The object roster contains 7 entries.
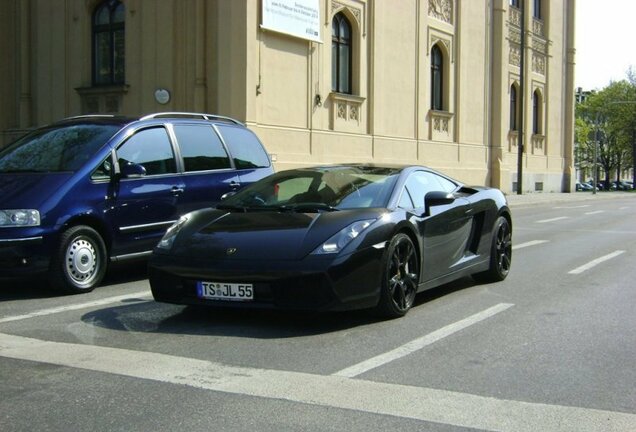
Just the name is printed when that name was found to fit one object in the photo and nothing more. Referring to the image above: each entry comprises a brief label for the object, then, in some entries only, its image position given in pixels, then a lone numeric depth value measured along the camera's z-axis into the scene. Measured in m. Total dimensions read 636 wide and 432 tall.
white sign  20.48
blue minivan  7.12
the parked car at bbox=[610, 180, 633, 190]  75.62
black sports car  5.61
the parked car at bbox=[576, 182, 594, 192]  71.35
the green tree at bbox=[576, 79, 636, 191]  67.94
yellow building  20.19
